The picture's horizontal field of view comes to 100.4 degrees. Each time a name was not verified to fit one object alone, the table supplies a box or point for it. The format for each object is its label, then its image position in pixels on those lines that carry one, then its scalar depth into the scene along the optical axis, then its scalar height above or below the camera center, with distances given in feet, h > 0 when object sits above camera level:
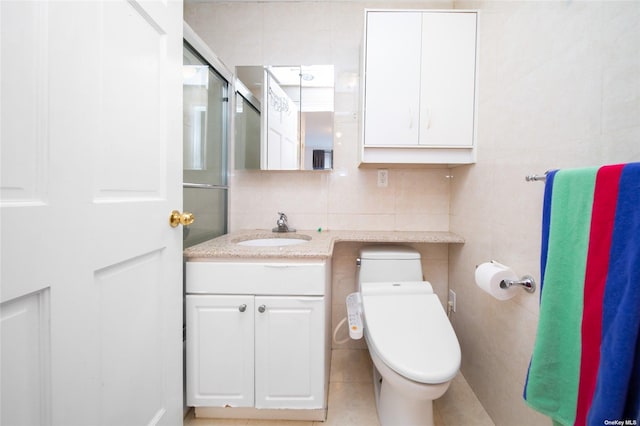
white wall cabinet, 4.65 +2.14
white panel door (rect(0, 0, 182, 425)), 1.55 -0.11
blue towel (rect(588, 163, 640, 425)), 1.71 -0.76
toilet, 3.27 -1.91
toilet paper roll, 3.49 -1.02
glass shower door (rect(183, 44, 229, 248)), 4.36 +0.92
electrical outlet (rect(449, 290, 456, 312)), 5.61 -2.09
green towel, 2.15 -0.84
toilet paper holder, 3.28 -1.02
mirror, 5.70 +1.78
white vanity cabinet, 3.90 -1.94
